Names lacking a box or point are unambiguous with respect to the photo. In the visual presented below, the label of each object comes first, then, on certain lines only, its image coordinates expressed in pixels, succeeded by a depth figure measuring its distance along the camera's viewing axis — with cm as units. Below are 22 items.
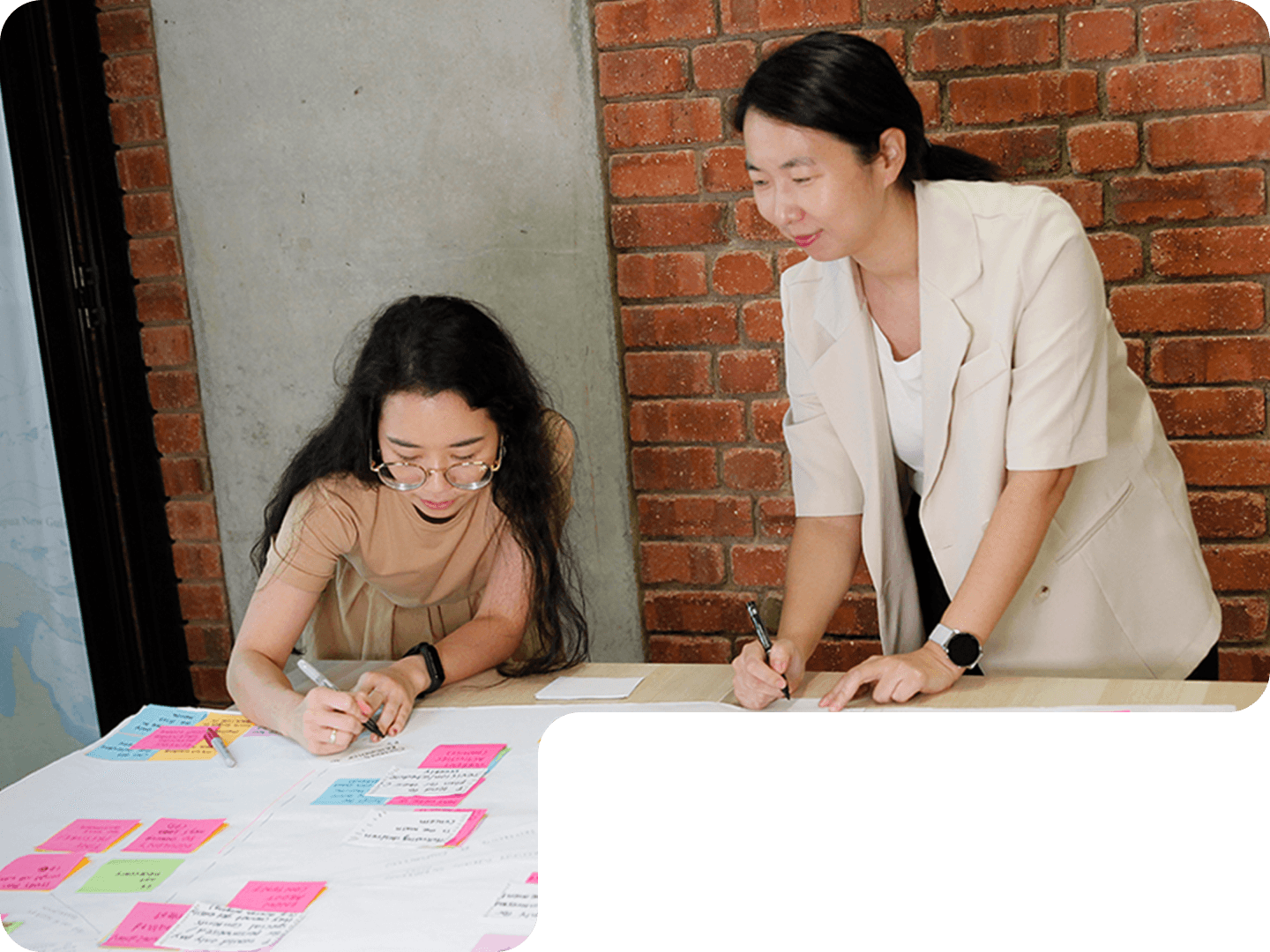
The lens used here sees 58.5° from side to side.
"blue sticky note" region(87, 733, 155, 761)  136
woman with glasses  148
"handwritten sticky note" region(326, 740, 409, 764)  129
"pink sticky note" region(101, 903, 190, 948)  94
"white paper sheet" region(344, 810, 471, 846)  108
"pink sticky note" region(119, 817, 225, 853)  111
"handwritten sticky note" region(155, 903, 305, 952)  92
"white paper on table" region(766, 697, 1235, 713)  129
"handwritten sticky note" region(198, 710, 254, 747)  139
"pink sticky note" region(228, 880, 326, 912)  97
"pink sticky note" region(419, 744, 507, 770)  125
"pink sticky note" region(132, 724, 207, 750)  137
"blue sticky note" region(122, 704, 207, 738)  144
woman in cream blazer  130
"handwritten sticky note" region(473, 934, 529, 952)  89
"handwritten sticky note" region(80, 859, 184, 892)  104
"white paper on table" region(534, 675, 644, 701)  143
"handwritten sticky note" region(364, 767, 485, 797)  118
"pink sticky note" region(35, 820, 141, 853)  113
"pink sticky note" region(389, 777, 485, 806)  115
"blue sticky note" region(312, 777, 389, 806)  117
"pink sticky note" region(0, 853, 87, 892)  107
